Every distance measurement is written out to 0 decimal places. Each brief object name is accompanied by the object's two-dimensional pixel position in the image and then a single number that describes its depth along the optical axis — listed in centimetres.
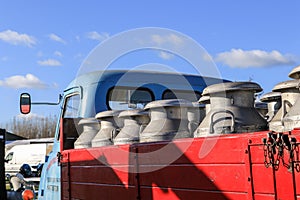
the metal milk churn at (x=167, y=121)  383
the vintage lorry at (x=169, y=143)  273
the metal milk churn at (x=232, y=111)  327
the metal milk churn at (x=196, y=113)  393
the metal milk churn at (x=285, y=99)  297
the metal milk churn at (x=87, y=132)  489
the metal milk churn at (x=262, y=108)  398
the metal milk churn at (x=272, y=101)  359
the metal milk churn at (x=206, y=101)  363
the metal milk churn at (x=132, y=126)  421
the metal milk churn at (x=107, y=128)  453
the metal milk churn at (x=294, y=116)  275
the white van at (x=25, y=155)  2917
